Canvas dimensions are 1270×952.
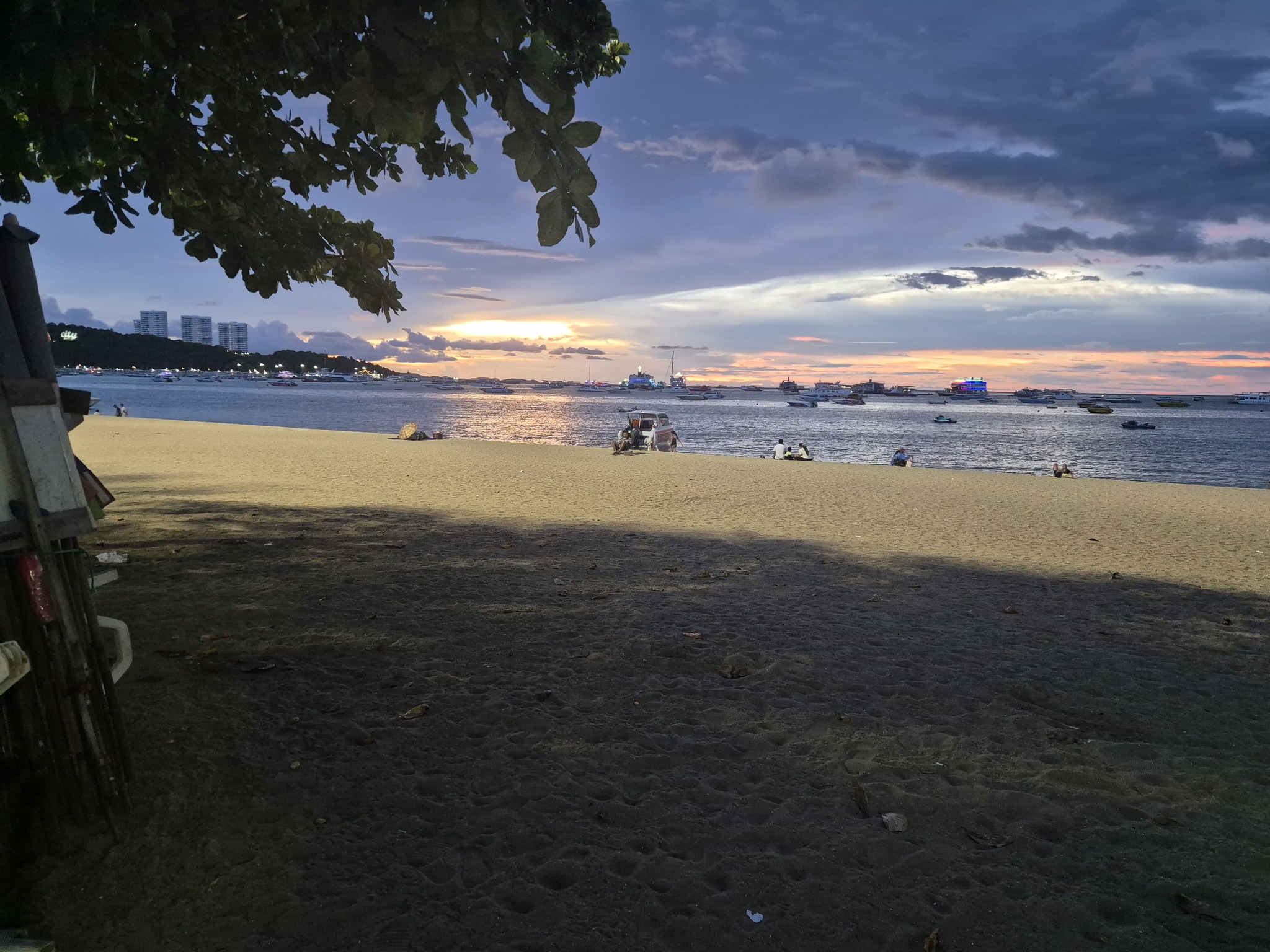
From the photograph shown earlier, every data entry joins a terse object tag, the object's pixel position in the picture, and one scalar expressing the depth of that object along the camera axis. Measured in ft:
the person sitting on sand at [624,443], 92.48
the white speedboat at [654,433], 102.78
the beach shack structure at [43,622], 8.68
